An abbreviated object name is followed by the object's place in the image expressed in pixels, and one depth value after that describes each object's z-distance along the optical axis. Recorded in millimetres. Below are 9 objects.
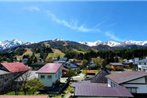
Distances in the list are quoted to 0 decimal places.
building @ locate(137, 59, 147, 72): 38573
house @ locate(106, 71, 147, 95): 13207
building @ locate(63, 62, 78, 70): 40945
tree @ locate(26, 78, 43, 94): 16846
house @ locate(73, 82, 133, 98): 10841
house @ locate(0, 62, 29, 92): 20396
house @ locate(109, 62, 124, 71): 38313
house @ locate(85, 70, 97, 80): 30015
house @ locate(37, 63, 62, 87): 21452
